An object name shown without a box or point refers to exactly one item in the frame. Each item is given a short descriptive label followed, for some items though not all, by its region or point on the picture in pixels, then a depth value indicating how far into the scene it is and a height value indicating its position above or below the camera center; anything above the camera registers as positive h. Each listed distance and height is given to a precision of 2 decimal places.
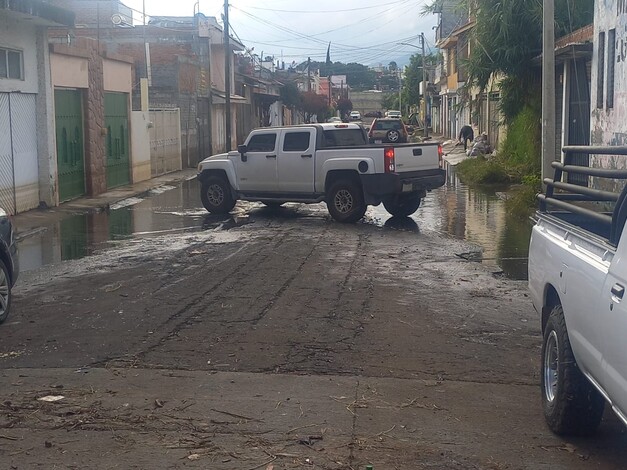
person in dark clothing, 43.33 +0.26
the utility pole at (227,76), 37.75 +2.84
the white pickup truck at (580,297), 4.54 -0.93
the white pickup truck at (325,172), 16.97 -0.59
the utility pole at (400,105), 102.12 +4.05
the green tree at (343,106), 111.38 +4.39
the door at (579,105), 22.19 +0.83
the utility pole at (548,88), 17.02 +0.96
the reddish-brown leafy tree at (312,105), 80.31 +3.42
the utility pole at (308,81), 95.83 +6.57
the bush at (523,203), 18.44 -1.41
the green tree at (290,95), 74.00 +3.93
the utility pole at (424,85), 69.06 +4.41
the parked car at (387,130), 43.09 +0.54
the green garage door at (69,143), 21.23 +0.08
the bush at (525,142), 25.70 -0.11
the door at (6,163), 17.91 -0.31
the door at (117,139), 25.23 +0.18
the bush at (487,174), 26.05 -1.04
